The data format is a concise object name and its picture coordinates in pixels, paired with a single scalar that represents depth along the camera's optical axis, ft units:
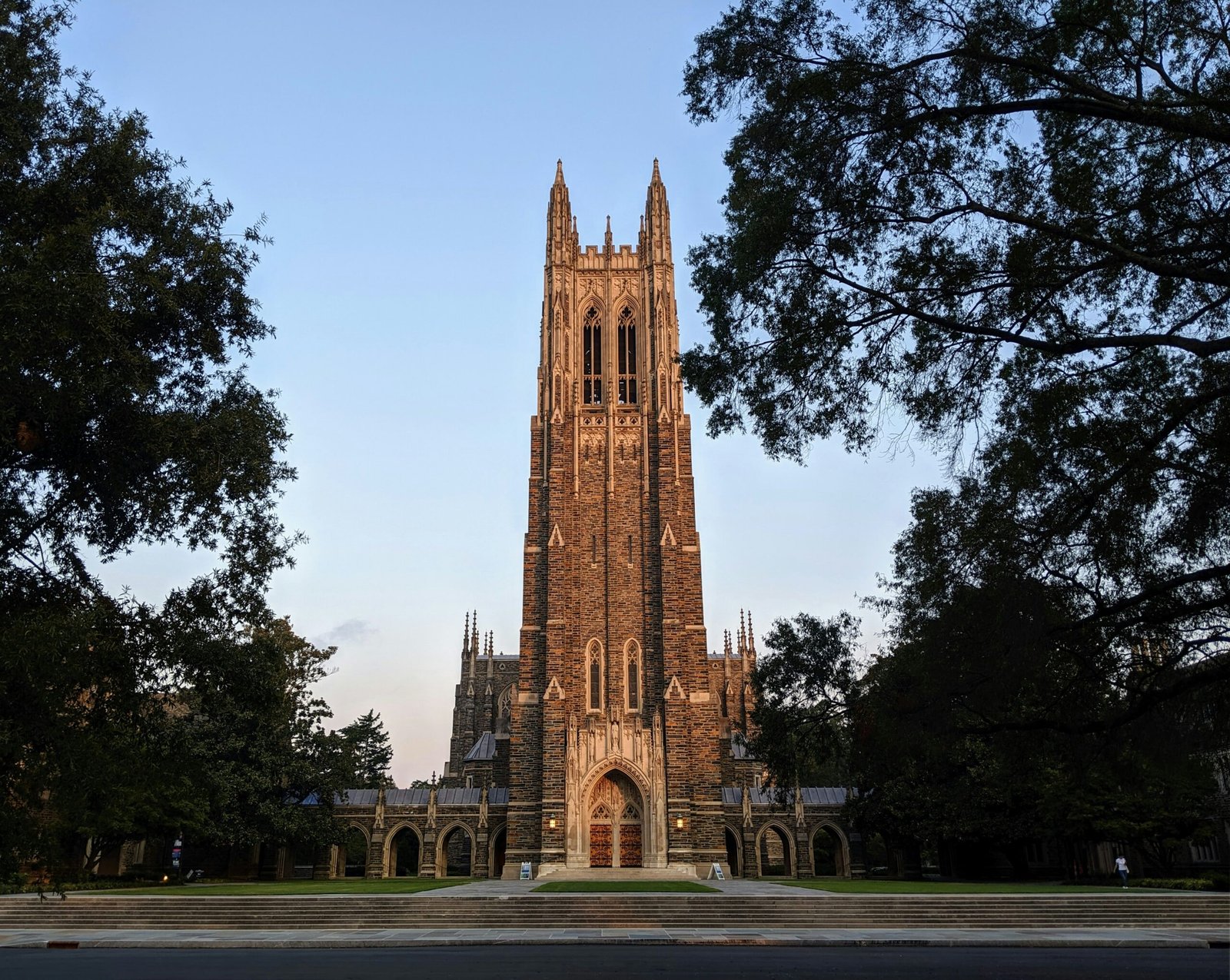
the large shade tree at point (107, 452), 35.55
